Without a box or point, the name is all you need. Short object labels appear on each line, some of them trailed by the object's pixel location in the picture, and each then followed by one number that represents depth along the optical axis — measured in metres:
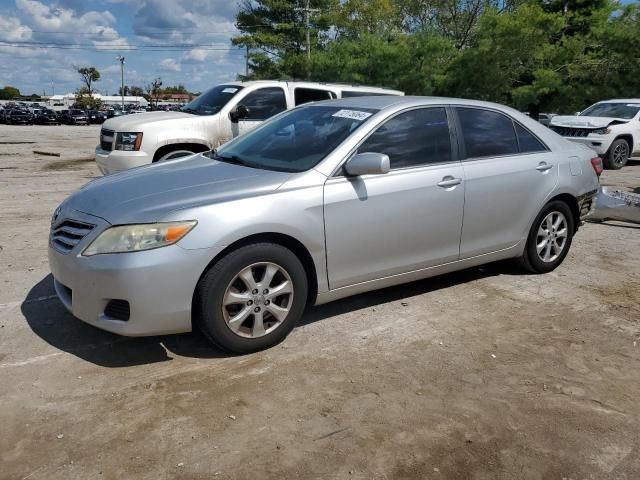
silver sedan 3.38
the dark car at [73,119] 49.88
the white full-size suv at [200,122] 8.10
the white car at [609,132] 14.10
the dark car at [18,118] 46.34
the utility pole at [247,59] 39.09
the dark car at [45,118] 48.00
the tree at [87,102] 93.71
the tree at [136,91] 134.62
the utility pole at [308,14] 37.19
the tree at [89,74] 104.50
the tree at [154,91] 102.88
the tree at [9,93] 130.23
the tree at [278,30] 37.47
